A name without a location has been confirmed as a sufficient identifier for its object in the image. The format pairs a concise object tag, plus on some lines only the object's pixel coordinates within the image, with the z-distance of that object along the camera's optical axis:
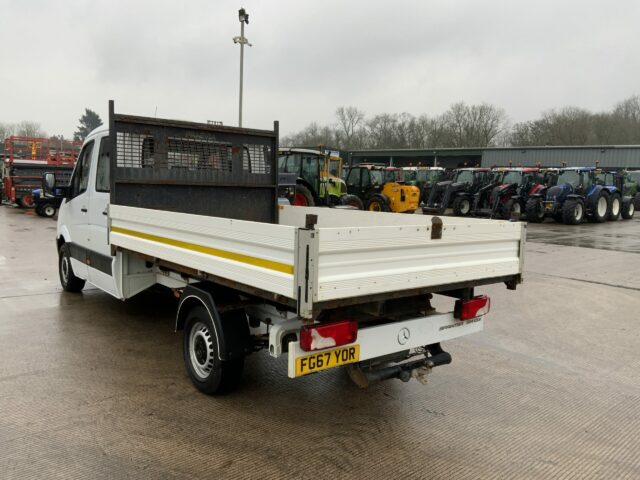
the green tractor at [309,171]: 17.80
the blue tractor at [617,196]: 22.61
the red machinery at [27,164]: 23.38
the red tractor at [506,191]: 20.55
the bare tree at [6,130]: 72.60
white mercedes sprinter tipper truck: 2.98
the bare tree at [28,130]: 74.12
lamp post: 19.06
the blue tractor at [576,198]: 20.38
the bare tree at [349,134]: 80.29
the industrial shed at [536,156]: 35.81
